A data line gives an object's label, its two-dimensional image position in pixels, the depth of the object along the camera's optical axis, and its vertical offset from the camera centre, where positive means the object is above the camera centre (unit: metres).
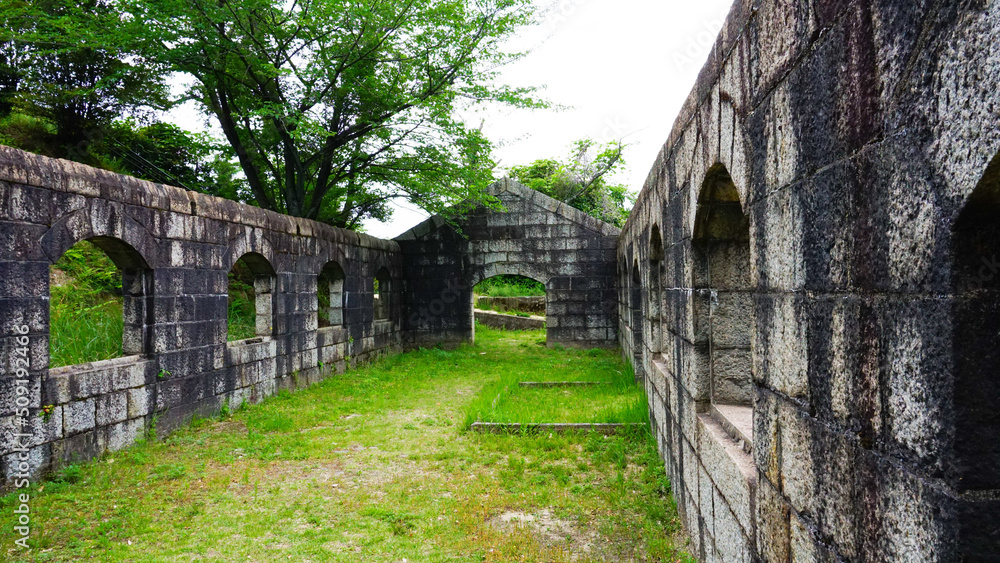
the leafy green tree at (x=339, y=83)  8.81 +3.64
